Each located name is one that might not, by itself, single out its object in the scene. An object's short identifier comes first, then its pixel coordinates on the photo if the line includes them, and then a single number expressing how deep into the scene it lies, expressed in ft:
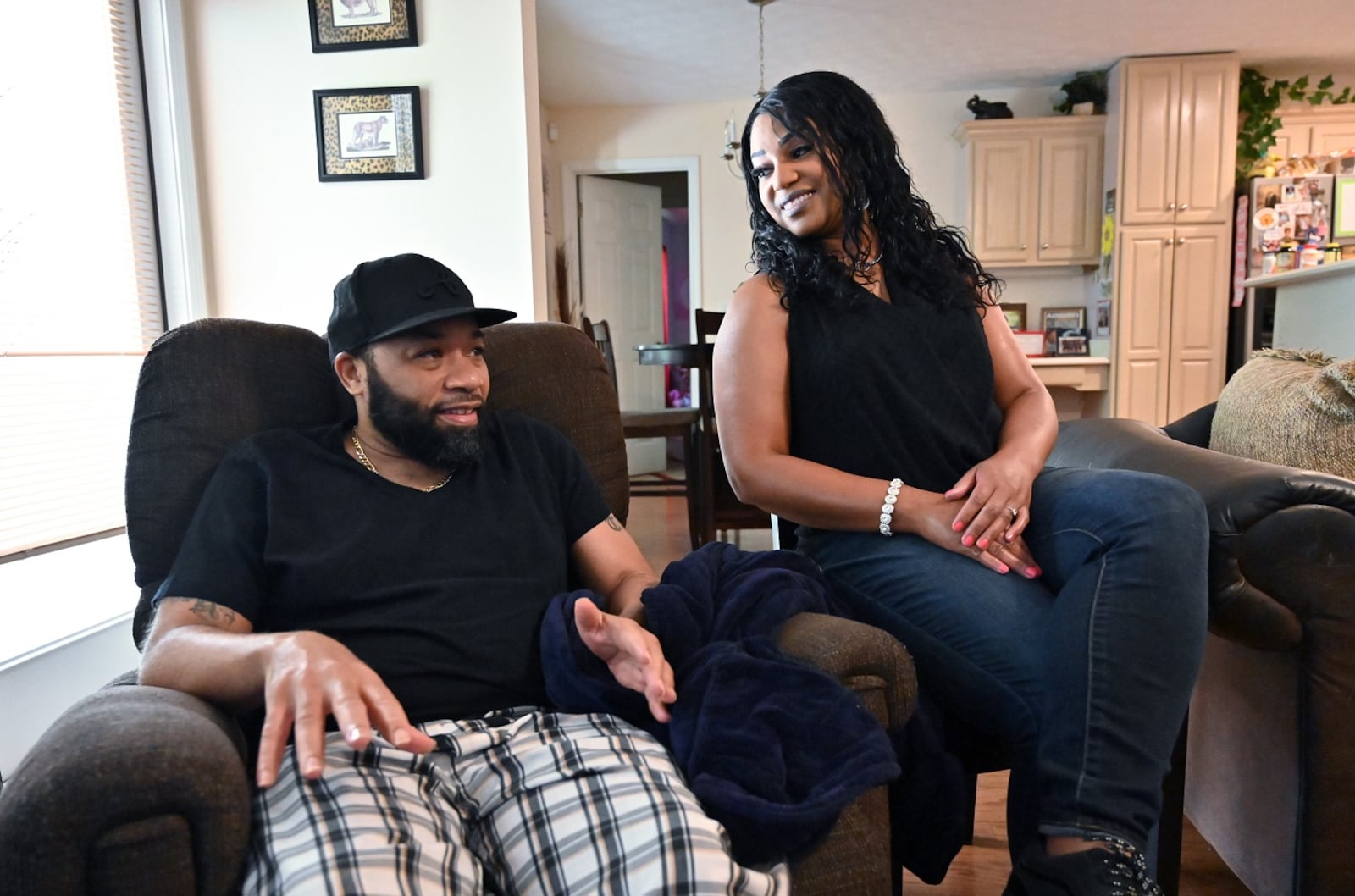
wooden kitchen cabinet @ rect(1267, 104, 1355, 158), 17.60
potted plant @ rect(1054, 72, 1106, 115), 17.38
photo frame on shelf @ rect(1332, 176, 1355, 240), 16.39
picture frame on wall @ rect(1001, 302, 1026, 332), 18.75
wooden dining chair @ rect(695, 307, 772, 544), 10.77
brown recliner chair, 2.50
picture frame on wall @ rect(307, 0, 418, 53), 8.62
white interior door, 19.83
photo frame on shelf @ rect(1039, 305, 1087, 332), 18.74
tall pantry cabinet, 16.48
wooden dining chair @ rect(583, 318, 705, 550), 11.82
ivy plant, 16.90
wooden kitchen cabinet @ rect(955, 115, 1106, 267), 17.56
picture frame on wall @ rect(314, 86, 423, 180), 8.73
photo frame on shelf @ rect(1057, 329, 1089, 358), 18.24
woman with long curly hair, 3.40
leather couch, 3.78
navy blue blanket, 2.95
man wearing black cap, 2.80
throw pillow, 4.59
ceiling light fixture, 14.17
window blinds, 7.04
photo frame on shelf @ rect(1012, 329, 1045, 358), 18.16
